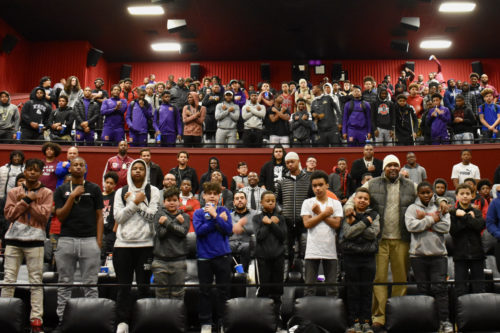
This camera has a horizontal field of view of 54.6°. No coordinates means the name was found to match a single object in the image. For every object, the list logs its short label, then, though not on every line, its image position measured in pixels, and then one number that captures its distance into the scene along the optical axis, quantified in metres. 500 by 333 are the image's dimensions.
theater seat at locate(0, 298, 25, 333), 4.12
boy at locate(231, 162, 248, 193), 8.25
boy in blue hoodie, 4.96
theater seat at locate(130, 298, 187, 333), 4.22
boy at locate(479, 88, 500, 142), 10.16
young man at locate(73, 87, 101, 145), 9.80
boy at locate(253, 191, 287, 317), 5.15
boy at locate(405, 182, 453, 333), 4.93
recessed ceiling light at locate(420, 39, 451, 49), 16.09
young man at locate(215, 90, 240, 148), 9.88
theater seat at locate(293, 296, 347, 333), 4.29
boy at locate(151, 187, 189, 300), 4.81
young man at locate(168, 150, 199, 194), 8.02
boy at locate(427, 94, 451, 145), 9.95
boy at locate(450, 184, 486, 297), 5.15
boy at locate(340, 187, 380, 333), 4.71
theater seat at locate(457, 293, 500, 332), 4.27
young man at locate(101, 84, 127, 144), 9.70
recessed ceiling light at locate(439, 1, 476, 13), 13.04
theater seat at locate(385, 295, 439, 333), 4.26
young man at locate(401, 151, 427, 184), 8.66
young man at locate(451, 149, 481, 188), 8.77
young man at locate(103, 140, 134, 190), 7.75
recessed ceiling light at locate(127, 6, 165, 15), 13.30
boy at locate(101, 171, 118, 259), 6.34
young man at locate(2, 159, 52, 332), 4.73
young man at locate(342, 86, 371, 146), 9.93
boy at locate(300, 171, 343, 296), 4.98
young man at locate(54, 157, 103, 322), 4.80
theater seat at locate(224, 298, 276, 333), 4.27
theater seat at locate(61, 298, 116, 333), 4.20
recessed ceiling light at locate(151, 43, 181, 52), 16.59
